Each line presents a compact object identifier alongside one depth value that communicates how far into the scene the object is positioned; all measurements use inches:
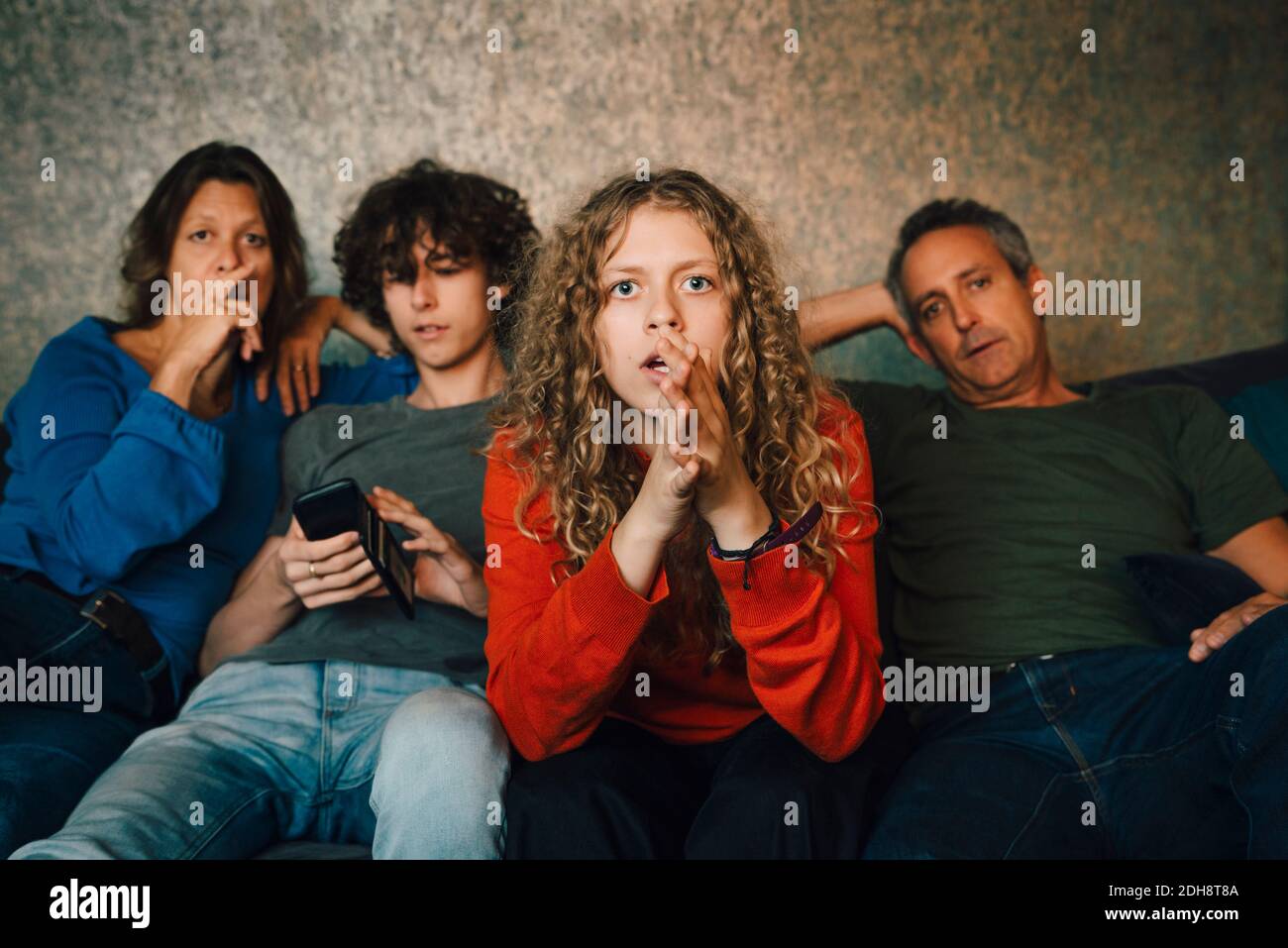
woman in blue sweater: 60.2
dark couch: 70.6
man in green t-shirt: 47.7
